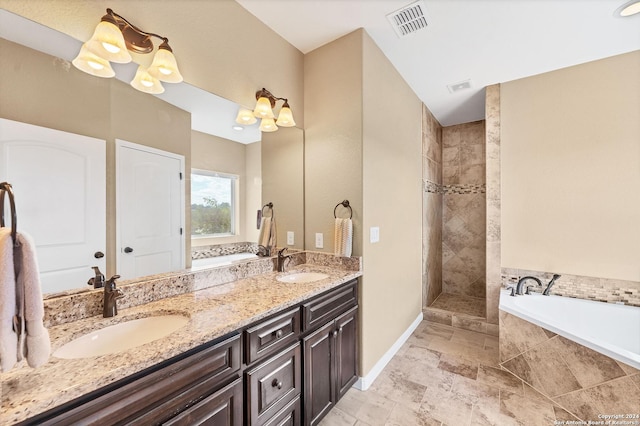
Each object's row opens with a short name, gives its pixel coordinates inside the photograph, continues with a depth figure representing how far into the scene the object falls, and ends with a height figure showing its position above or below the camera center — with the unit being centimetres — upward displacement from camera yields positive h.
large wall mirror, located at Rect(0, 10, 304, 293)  102 +42
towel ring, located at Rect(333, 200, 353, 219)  206 +5
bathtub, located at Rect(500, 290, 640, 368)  205 -88
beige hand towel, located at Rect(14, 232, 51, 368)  69 -24
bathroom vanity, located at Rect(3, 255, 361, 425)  77 -58
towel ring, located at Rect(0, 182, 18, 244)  70 +2
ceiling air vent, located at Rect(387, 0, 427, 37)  184 +141
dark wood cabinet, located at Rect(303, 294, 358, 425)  153 -98
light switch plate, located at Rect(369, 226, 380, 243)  215 -19
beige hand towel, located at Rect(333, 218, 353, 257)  199 -19
